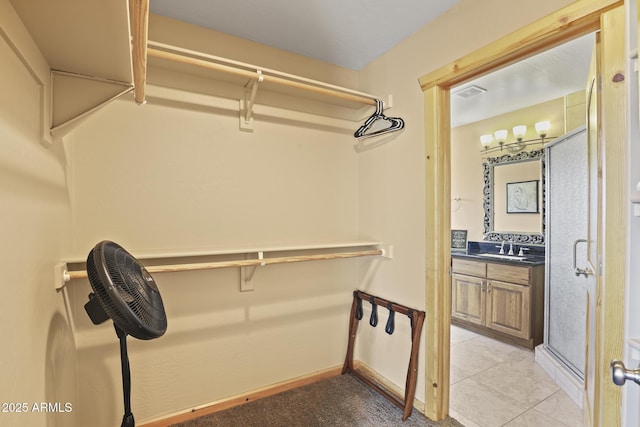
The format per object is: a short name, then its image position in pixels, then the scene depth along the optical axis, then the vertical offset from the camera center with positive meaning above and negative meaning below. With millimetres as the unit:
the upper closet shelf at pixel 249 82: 1612 +825
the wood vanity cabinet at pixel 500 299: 2989 -896
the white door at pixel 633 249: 771 -89
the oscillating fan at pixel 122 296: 969 -280
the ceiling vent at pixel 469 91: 2934 +1207
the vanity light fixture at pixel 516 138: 3293 +886
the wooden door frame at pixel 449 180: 1118 +163
